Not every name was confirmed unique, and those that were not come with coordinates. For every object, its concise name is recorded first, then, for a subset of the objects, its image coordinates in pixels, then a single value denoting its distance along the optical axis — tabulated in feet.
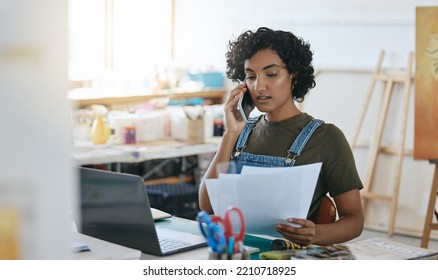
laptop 6.57
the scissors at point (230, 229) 5.50
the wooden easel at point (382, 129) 17.89
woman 7.86
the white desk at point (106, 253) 6.23
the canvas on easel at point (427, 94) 14.06
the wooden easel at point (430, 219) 13.88
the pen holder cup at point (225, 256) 5.62
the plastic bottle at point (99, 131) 15.99
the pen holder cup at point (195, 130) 16.84
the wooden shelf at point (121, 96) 18.31
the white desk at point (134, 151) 14.88
